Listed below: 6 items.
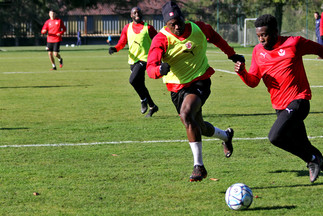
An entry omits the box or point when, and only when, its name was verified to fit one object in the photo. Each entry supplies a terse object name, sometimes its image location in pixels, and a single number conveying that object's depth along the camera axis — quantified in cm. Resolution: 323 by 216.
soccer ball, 1121
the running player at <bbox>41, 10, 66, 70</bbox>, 5028
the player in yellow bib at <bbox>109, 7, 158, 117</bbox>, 2484
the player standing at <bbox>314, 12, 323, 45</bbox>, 6334
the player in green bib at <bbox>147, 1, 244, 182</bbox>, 1395
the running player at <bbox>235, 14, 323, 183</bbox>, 1293
